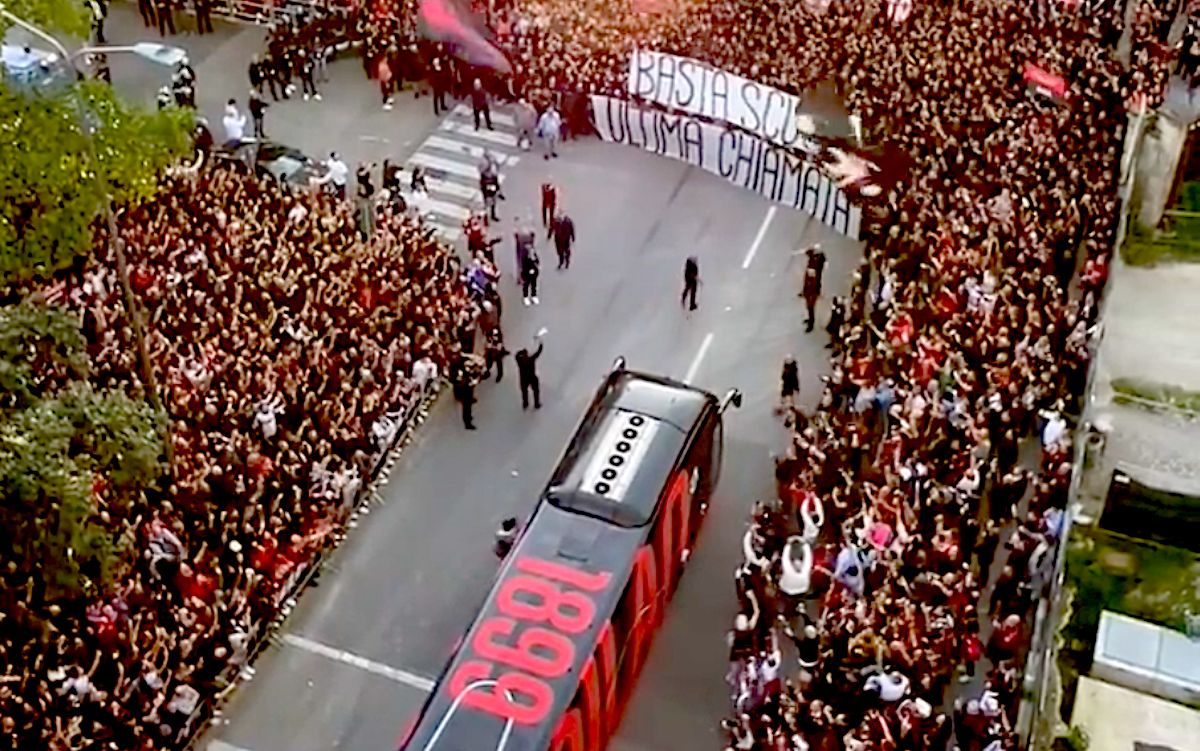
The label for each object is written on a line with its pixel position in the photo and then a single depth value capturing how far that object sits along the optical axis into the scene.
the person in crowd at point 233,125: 31.39
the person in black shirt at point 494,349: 25.55
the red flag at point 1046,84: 29.48
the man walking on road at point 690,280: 27.22
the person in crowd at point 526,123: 32.75
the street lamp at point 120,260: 20.12
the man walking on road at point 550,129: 32.19
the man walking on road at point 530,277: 27.43
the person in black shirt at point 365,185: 29.12
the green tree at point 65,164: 21.61
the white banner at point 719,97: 30.08
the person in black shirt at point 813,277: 26.31
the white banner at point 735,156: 29.83
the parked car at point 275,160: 29.83
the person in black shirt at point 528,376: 24.78
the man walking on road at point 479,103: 33.03
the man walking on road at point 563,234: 28.39
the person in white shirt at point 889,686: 17.62
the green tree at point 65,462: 17.58
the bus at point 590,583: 16.16
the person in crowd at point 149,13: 37.94
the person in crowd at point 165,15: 37.59
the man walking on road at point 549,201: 29.25
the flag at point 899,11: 32.88
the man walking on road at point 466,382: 24.56
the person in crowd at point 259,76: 34.19
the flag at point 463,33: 33.72
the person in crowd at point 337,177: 29.64
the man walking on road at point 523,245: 27.35
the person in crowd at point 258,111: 32.72
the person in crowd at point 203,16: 37.69
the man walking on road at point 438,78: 34.22
